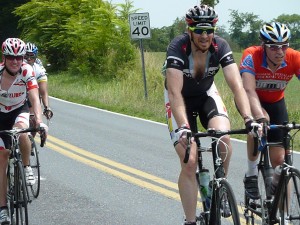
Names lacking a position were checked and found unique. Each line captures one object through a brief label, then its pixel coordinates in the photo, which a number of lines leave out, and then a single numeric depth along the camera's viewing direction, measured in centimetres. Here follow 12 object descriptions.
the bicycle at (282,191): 754
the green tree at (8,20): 9121
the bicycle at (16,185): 960
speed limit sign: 3119
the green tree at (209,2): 7368
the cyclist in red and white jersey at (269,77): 855
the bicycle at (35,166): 1297
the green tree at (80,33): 4981
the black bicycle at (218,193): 702
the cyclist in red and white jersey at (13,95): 1024
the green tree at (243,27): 17621
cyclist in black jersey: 793
